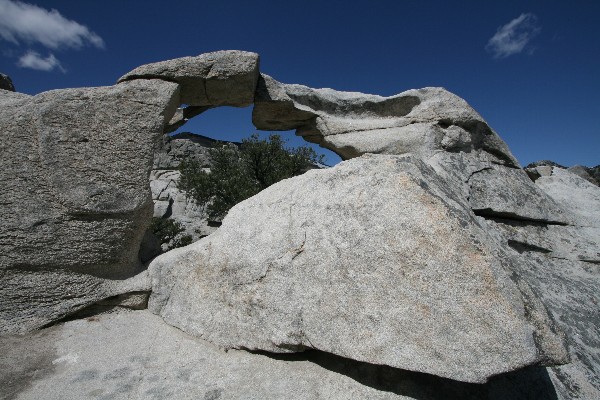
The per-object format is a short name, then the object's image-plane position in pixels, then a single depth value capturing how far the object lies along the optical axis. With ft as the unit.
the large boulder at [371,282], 7.45
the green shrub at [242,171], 49.73
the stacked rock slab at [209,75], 14.97
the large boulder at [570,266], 9.23
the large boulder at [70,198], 11.45
